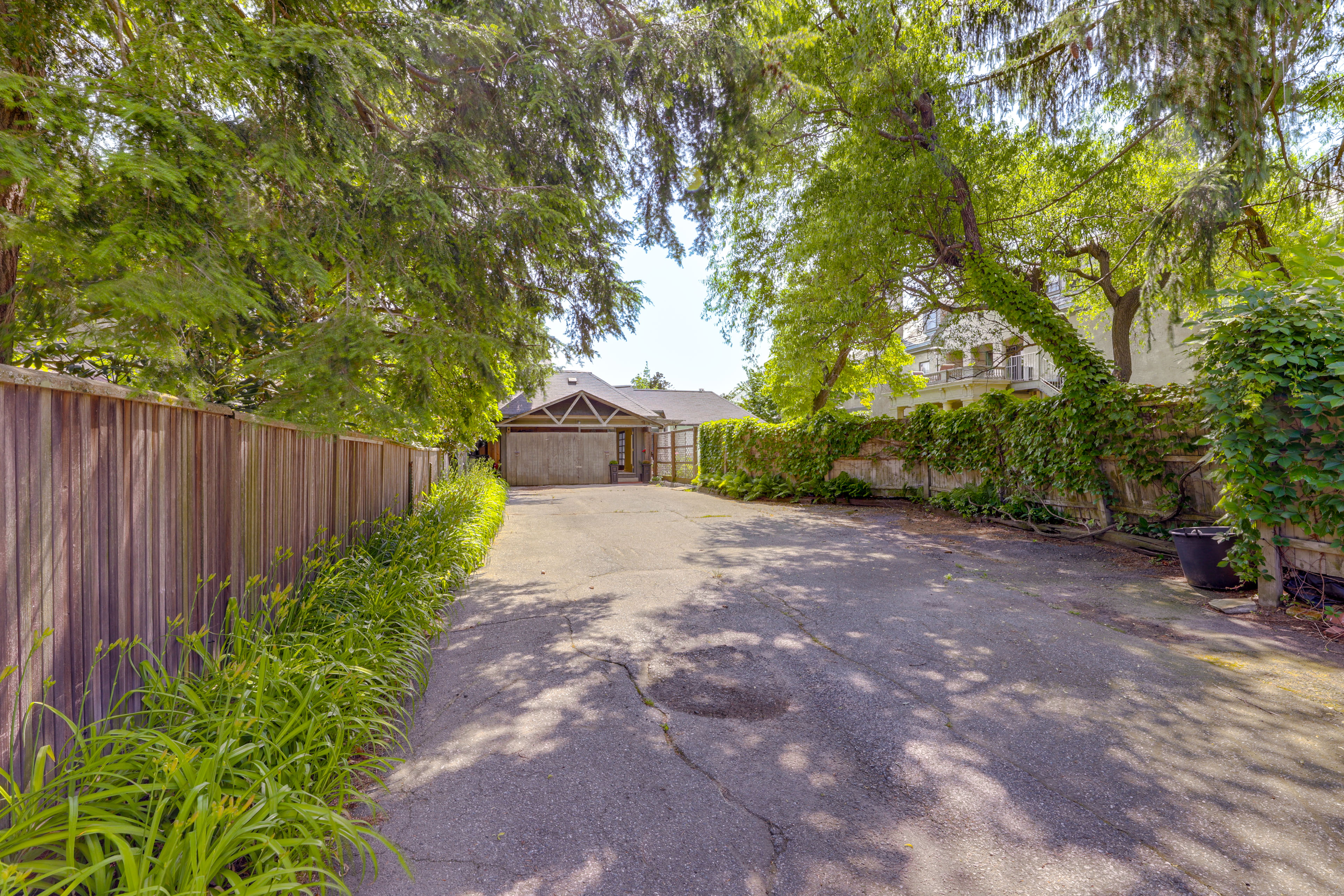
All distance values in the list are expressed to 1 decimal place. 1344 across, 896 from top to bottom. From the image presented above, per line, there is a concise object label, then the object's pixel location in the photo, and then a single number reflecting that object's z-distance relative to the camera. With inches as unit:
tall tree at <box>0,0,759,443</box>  93.4
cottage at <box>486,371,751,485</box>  877.8
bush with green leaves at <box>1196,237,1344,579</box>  165.8
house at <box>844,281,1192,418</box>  540.4
